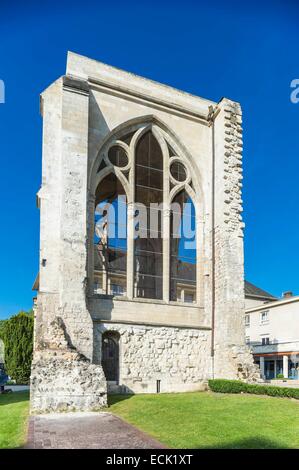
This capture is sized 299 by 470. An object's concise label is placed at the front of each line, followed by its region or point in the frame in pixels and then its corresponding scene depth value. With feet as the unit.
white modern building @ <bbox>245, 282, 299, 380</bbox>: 110.32
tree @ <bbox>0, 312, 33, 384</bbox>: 90.48
